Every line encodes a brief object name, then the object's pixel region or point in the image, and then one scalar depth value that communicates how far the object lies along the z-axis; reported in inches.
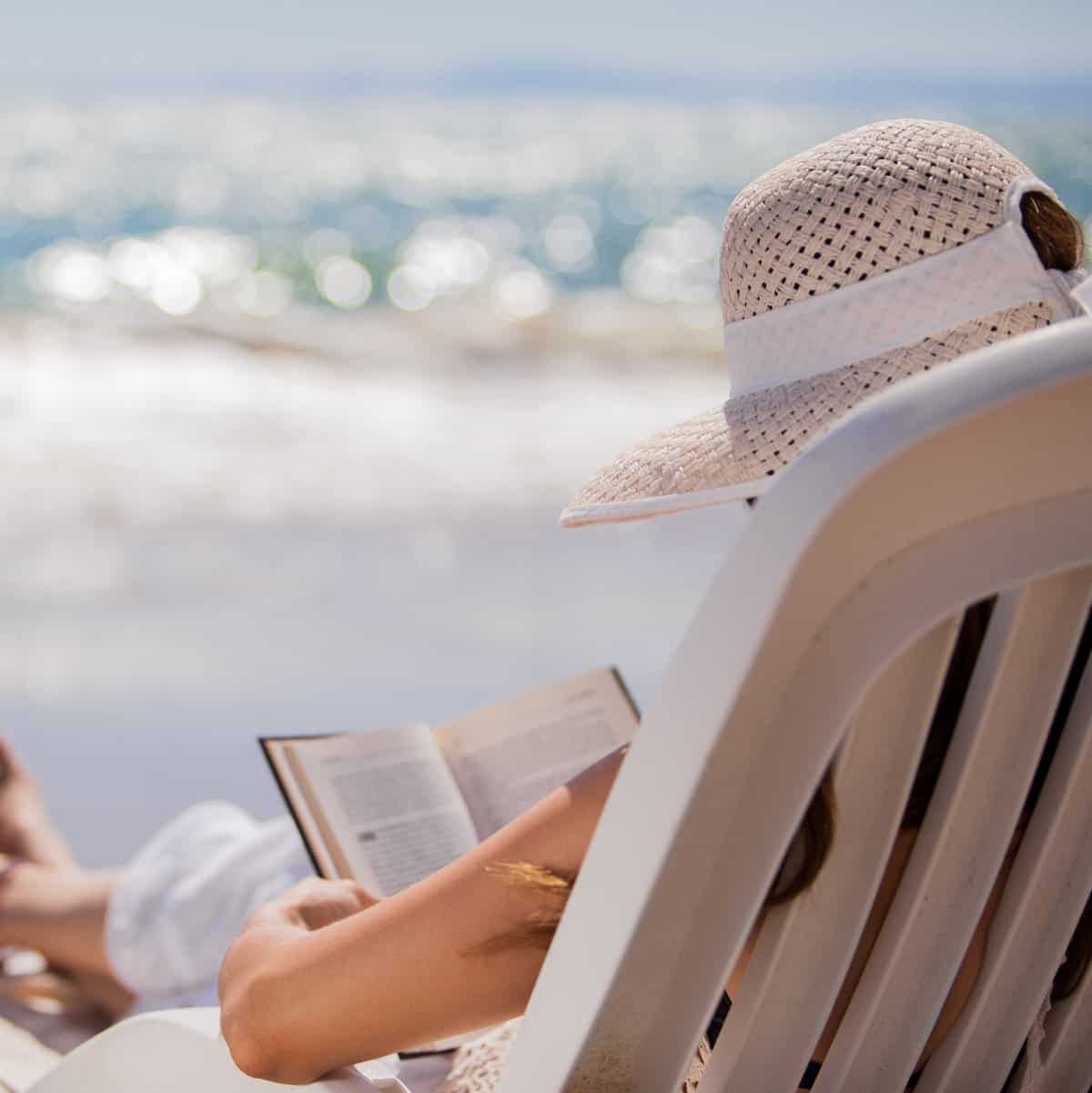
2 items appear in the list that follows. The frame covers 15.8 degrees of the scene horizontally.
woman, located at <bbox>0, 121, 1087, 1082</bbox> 82.5
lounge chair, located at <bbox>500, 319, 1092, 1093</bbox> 74.4
